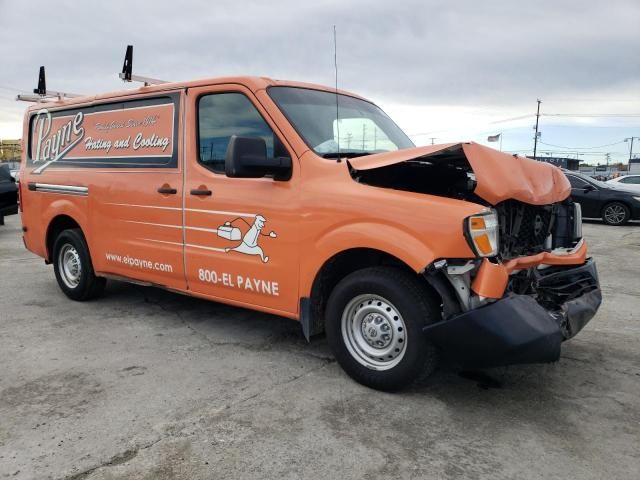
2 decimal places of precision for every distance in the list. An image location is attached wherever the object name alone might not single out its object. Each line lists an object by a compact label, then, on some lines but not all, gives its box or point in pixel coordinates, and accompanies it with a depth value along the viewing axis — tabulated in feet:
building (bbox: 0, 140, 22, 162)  201.72
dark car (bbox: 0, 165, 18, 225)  38.91
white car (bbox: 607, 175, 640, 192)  54.82
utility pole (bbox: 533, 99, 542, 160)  189.88
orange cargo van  10.05
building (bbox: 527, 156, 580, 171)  157.89
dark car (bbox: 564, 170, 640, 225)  44.86
